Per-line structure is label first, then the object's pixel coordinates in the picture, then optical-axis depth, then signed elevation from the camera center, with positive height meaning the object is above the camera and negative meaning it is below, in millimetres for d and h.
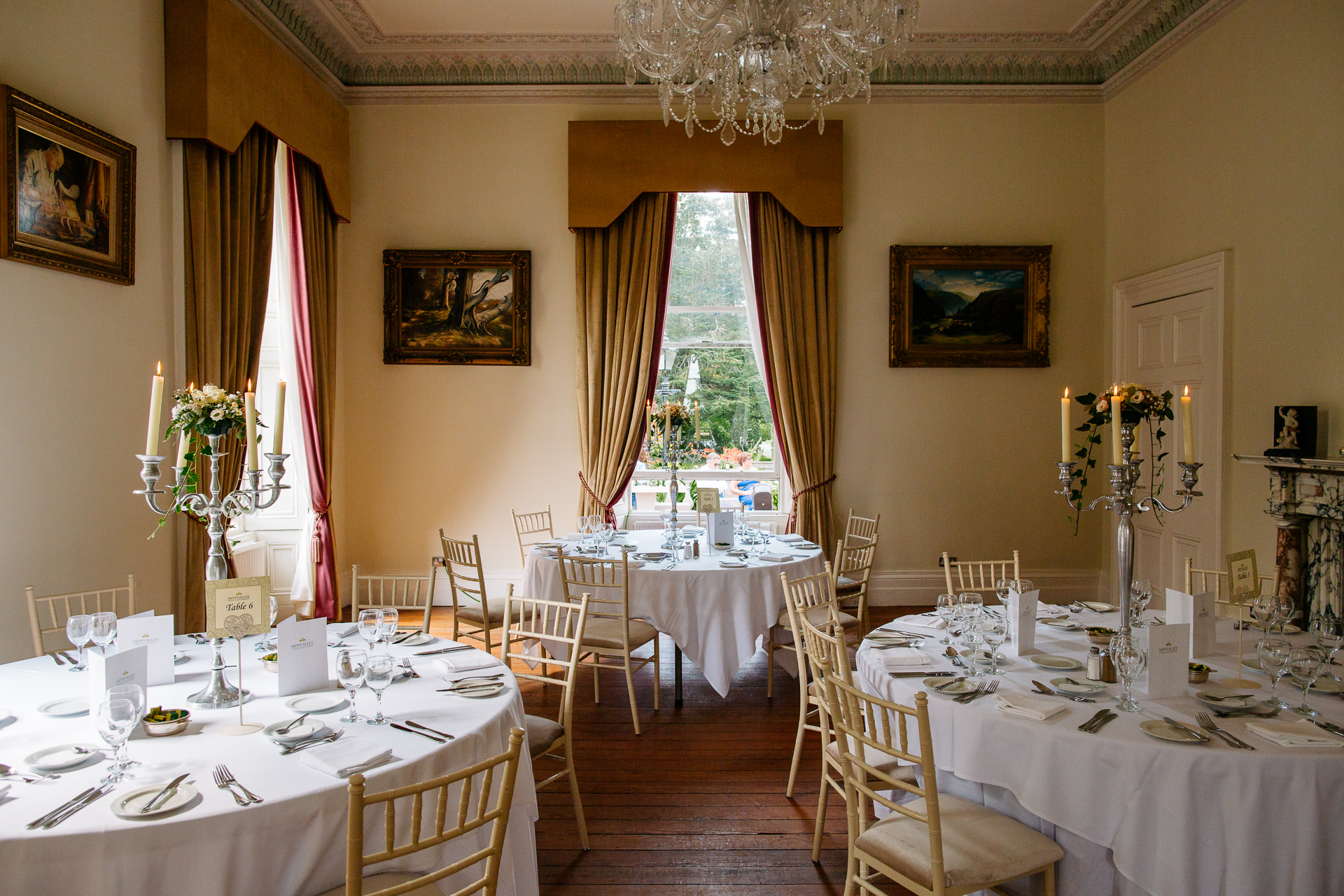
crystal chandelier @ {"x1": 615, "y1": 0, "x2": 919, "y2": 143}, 3328 +1803
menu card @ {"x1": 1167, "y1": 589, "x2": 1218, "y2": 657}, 2736 -640
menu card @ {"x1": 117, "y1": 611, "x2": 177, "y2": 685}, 2438 -645
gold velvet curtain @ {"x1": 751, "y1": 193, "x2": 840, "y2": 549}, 6645 +879
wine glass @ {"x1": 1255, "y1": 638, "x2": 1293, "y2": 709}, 2326 -676
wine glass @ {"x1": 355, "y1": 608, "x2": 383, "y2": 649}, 2404 -589
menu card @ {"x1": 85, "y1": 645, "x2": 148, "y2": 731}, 2100 -643
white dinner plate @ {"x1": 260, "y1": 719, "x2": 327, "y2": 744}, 2021 -789
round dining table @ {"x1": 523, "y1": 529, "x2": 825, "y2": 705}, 4395 -975
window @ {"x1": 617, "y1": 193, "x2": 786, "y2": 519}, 6969 +590
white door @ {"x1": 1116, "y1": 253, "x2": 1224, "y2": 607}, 5254 +521
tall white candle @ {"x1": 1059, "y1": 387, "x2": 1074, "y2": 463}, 2559 +2
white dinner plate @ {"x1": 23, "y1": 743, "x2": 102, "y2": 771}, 1868 -793
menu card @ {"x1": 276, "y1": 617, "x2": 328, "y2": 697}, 2381 -681
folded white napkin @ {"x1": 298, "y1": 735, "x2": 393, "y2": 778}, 1863 -798
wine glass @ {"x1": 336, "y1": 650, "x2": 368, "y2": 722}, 2102 -629
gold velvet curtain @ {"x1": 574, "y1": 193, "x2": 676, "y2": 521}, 6645 +928
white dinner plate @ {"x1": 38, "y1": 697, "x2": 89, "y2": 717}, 2215 -783
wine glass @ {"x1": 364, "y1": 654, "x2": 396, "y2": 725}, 2102 -643
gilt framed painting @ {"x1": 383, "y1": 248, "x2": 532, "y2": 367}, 6660 +1150
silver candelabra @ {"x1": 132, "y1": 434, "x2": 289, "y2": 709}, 2314 -217
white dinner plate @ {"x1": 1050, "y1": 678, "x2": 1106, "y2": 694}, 2459 -805
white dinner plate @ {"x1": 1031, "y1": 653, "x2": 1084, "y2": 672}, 2713 -799
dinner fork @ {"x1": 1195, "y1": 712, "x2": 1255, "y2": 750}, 2047 -811
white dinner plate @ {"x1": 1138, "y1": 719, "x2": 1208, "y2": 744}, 2059 -806
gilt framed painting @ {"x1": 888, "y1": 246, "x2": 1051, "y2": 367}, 6652 +1163
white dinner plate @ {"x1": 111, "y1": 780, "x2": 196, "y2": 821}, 1656 -806
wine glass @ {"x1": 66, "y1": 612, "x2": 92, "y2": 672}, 2420 -604
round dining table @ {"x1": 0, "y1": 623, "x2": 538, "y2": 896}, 1592 -836
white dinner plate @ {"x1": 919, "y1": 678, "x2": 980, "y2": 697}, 2449 -807
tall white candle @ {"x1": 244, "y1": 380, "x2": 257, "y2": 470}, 2275 +54
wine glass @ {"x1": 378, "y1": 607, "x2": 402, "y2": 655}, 2420 -590
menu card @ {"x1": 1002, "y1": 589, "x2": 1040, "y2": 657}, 2846 -690
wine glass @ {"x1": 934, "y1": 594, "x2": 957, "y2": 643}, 2766 -626
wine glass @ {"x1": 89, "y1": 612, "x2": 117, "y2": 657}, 2320 -580
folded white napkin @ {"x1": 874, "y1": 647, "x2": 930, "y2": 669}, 2770 -807
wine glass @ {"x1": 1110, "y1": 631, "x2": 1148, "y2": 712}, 2303 -679
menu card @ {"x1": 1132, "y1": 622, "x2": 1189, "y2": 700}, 2369 -694
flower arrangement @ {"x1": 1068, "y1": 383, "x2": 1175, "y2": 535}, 2674 +127
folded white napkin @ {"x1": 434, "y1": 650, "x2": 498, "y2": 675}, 2654 -785
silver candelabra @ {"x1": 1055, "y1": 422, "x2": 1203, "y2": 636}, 2537 -194
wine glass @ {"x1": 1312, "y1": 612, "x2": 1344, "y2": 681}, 2488 -667
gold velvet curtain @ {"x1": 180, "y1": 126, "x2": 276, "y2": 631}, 4562 +1086
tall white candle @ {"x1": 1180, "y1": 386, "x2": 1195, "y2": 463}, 2439 +26
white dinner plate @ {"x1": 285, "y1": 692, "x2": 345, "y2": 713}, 2264 -791
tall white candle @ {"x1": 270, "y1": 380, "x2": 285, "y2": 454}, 2324 +61
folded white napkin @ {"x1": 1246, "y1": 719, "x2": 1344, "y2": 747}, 2039 -804
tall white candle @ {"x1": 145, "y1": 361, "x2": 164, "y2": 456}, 2229 +92
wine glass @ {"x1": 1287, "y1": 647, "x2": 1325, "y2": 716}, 2285 -685
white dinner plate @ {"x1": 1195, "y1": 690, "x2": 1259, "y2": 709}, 2287 -795
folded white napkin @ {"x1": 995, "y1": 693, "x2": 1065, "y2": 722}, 2264 -805
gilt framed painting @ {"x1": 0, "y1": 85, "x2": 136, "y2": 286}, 3389 +1197
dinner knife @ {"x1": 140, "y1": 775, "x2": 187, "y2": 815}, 1677 -805
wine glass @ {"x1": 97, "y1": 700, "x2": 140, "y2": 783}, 1753 -653
